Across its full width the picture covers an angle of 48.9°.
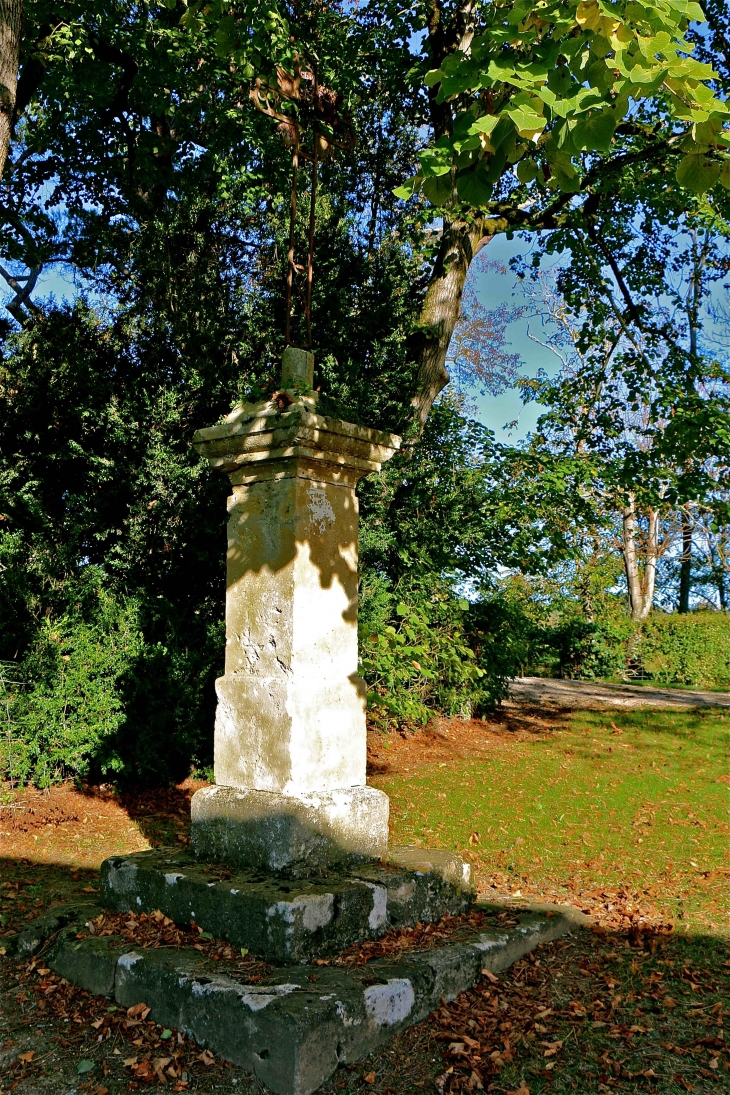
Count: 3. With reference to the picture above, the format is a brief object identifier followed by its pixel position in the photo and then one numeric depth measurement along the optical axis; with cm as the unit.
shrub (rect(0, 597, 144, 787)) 748
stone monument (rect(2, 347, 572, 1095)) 344
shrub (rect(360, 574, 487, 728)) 906
